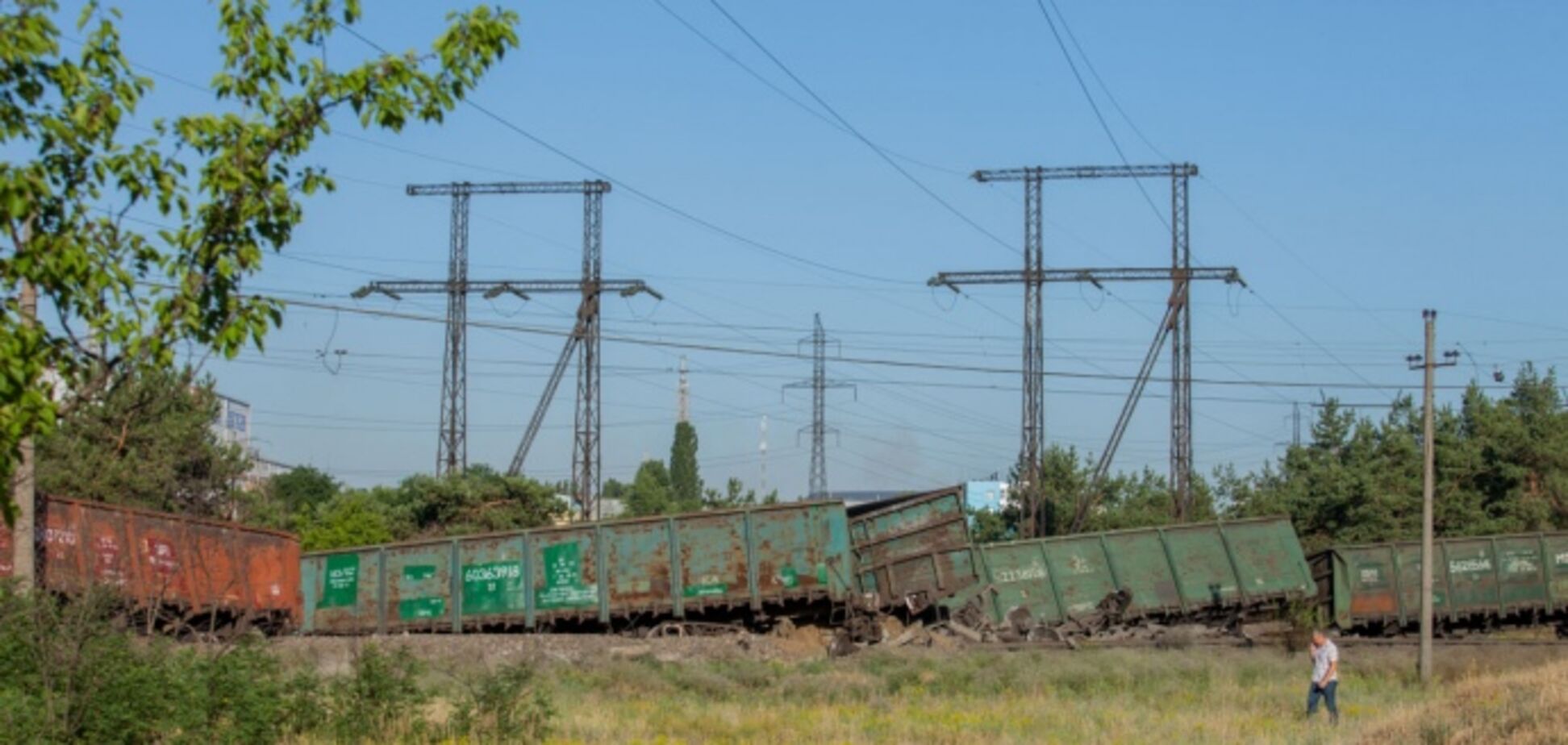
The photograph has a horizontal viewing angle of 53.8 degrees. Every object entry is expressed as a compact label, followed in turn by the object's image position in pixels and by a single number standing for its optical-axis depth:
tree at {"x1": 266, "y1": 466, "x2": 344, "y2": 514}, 81.00
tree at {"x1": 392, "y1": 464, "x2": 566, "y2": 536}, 51.94
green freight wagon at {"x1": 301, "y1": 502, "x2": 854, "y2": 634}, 29.56
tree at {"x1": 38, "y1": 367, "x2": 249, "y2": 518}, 40.88
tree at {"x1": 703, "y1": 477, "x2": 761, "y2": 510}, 64.19
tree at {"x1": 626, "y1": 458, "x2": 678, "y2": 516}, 92.69
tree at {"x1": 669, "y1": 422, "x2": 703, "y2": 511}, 130.75
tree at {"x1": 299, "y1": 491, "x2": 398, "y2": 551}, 47.75
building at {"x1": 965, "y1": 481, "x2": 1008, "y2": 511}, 144.12
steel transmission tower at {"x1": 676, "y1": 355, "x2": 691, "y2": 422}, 134.00
